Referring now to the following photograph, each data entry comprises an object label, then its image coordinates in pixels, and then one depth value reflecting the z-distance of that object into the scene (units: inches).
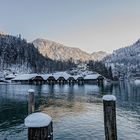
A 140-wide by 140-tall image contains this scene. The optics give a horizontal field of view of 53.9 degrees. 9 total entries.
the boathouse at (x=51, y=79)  3684.2
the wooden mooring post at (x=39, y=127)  102.5
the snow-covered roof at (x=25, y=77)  3472.7
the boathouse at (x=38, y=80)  3473.2
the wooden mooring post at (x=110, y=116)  246.9
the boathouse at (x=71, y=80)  3905.2
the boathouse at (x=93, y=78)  3945.4
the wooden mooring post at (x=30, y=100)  458.3
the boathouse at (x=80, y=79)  4020.3
